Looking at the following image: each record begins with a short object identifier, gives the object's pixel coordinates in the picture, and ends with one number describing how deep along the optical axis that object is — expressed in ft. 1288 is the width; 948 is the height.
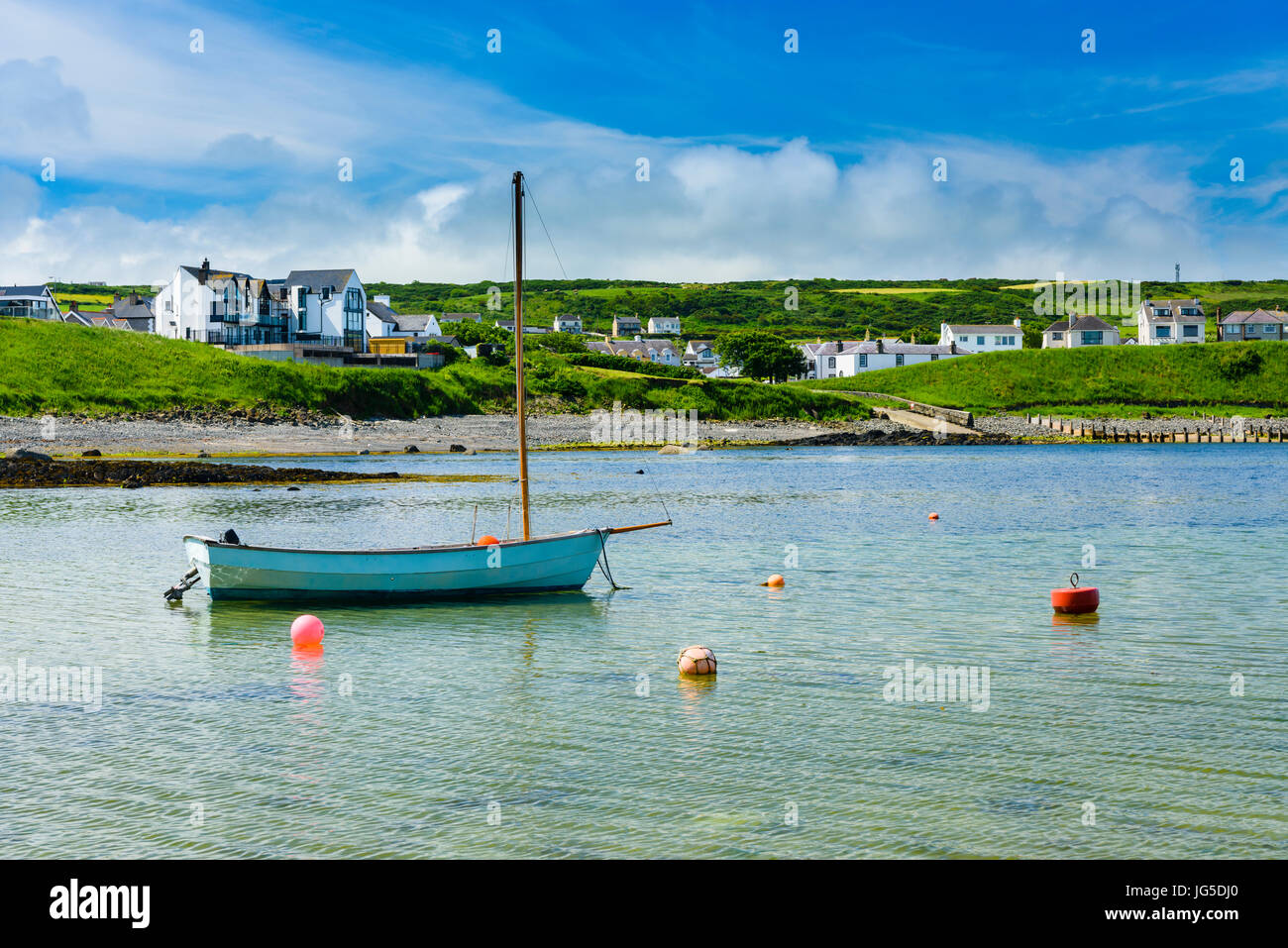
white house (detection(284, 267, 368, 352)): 446.19
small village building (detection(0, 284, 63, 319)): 472.85
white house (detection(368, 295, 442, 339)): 512.63
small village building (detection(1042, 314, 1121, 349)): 582.76
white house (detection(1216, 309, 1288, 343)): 574.56
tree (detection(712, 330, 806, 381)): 535.19
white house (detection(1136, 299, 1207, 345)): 583.58
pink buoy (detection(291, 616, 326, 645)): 73.92
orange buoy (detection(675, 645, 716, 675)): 63.57
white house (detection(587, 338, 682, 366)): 631.15
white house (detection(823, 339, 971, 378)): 556.92
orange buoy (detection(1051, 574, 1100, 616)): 81.41
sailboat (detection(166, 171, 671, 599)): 86.02
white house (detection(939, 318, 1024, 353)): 606.55
